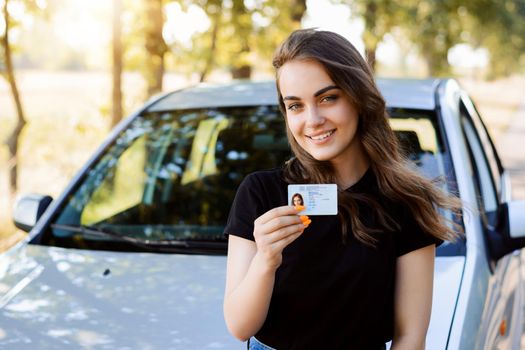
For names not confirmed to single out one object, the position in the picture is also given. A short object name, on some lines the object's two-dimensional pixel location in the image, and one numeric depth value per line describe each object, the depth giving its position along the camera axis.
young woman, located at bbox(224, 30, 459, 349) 1.67
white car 2.25
